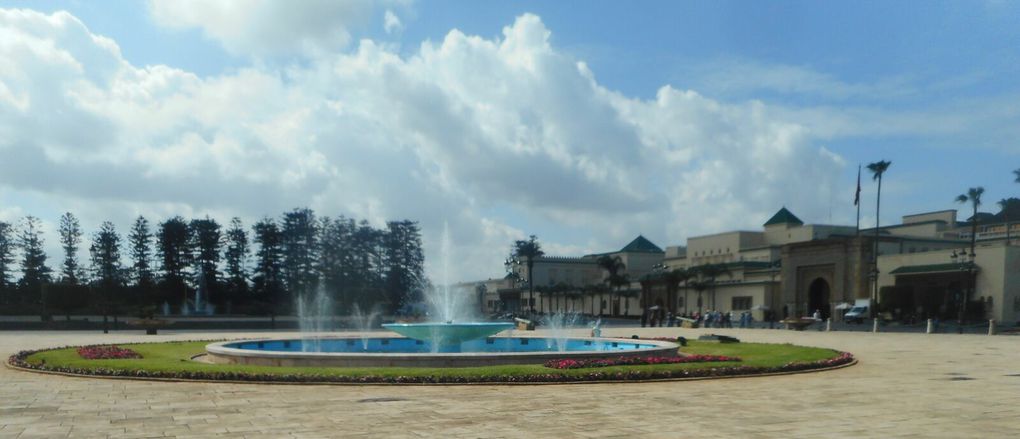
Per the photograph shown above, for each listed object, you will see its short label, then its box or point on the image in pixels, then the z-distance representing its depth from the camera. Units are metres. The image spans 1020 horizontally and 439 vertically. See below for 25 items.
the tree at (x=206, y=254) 68.19
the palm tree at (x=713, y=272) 76.50
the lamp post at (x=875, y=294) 56.94
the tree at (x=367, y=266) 69.12
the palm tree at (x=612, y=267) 94.50
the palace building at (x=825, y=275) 53.38
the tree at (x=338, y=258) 68.19
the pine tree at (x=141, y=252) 66.00
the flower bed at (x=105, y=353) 20.92
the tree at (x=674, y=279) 78.56
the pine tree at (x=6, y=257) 61.88
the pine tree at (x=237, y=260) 69.69
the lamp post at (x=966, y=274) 51.53
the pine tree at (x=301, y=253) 68.75
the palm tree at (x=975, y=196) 62.17
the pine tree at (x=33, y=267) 62.16
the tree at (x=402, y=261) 72.56
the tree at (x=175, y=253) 66.88
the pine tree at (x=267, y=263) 69.75
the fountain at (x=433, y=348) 18.00
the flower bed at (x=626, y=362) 17.70
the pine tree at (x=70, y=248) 62.62
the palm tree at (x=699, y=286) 77.38
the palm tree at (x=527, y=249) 101.99
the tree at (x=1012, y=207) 75.32
